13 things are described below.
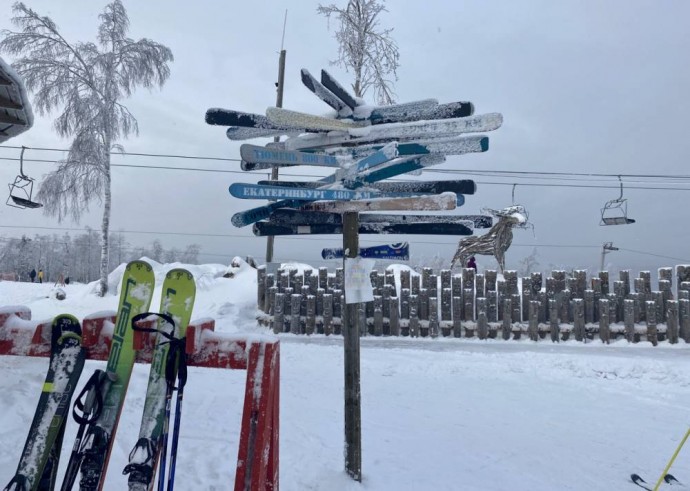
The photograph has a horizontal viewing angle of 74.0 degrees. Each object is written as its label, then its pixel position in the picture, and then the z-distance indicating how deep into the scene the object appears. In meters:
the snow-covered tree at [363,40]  14.53
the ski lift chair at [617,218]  13.87
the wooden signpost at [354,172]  3.51
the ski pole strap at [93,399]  2.30
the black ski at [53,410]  2.34
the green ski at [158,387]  2.26
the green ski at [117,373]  2.33
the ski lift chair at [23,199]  11.37
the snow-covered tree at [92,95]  16.55
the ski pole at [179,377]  2.38
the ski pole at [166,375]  2.38
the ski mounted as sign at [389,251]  4.15
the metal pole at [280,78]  15.66
